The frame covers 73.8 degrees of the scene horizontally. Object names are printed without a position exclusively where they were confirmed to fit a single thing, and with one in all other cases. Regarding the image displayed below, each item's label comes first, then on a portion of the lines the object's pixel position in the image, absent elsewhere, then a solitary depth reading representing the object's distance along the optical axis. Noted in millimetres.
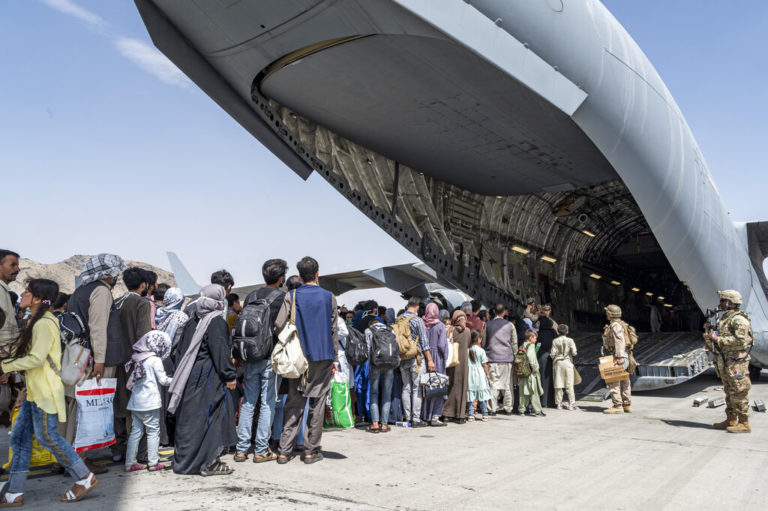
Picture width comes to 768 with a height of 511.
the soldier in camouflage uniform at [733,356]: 6406
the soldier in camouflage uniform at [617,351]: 8625
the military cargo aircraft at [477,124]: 7168
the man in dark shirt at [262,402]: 4695
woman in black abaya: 4203
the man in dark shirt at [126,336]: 4602
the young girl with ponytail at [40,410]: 3457
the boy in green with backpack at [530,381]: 8352
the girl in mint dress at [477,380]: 7789
